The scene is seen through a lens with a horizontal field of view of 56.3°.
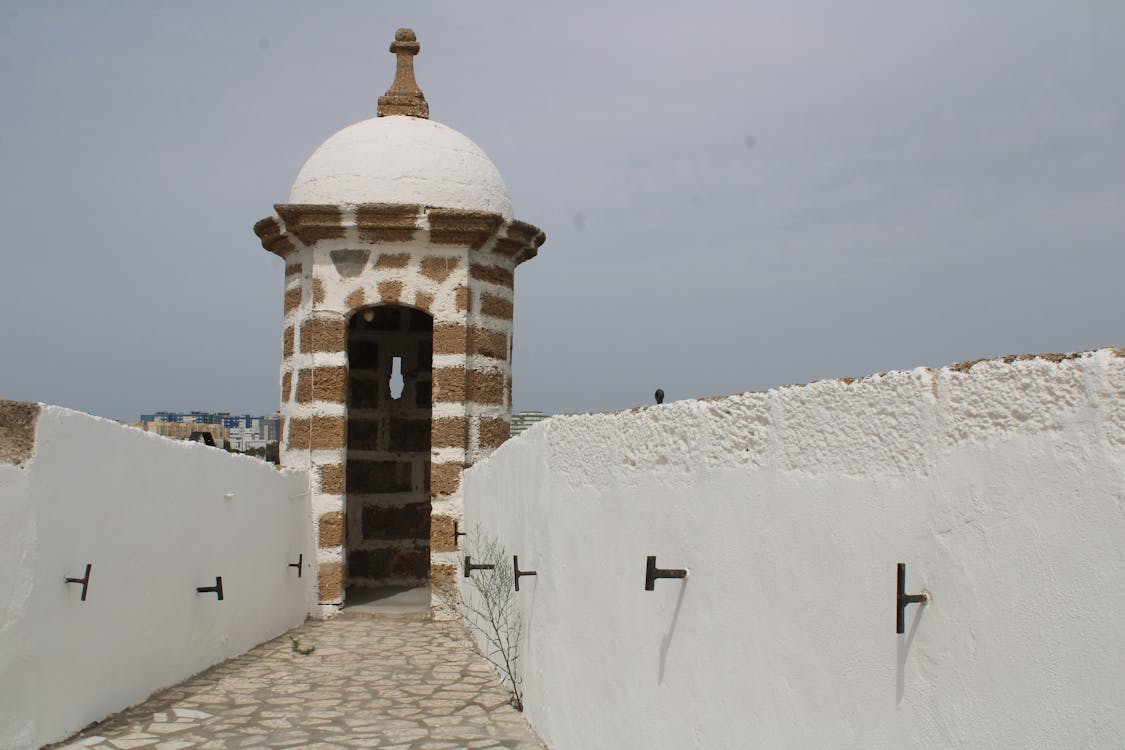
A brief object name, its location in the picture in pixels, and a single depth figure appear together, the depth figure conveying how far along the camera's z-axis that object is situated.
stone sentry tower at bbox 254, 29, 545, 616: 8.95
